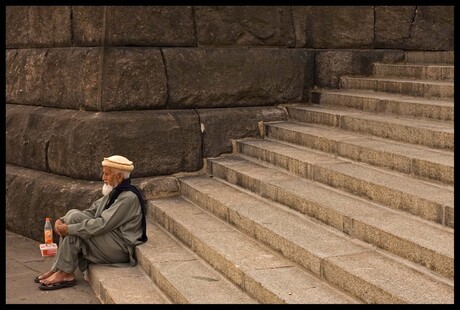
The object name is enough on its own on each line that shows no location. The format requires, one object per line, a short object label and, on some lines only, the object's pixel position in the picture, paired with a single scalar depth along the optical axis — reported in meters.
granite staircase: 4.44
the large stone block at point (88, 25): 7.34
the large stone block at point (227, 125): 7.84
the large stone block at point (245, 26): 7.89
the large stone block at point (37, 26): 7.79
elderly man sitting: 6.16
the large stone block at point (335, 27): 8.62
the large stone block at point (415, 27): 8.86
